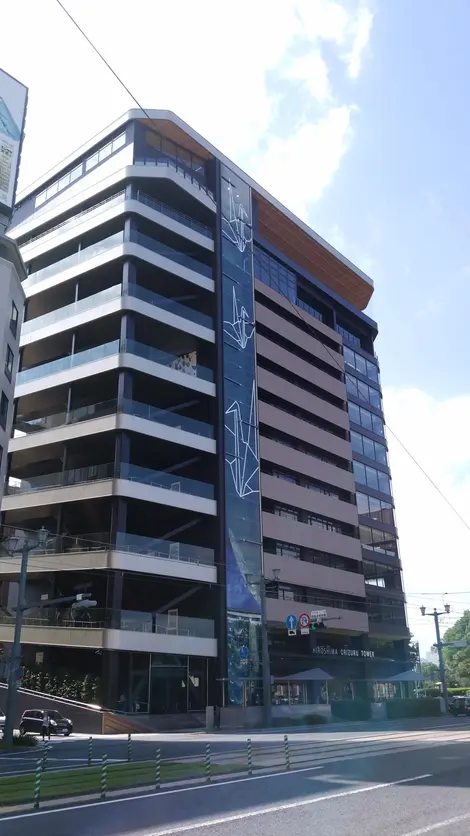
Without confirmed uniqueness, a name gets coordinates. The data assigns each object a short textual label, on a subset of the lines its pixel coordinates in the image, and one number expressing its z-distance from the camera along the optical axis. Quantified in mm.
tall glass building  40906
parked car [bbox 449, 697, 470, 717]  50906
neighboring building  37312
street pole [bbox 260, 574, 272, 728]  38750
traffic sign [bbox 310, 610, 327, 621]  39844
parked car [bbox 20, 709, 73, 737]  32941
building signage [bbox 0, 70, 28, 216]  39062
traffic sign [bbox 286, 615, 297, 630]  40969
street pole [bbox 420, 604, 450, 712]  56669
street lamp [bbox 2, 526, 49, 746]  26656
